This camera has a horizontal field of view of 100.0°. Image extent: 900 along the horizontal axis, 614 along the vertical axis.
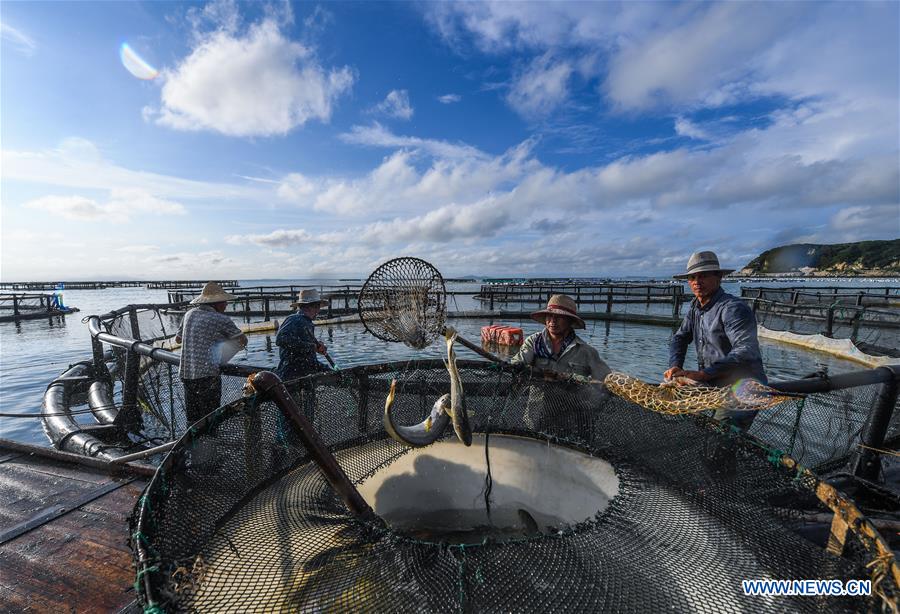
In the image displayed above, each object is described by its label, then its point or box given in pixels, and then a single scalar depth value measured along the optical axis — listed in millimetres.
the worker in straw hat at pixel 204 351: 4645
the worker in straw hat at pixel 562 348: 4238
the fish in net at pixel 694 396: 2560
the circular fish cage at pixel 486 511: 1647
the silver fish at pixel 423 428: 2232
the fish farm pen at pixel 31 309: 25297
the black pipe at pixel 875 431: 3252
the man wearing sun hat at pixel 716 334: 3391
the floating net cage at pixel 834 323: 14127
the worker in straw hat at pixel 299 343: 5418
